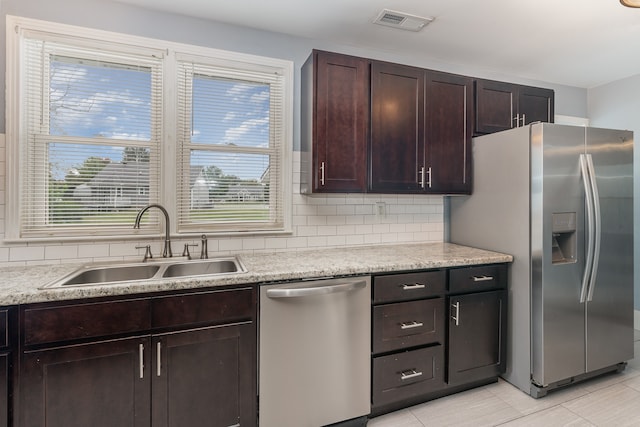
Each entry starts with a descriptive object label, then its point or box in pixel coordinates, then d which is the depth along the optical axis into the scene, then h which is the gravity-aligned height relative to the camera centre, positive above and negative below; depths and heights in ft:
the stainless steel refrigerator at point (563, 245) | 6.82 -0.74
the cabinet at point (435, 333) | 6.30 -2.56
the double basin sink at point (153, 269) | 6.08 -1.17
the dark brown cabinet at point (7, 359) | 4.33 -2.02
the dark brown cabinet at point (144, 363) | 4.51 -2.32
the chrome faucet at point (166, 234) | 6.79 -0.49
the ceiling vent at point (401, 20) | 7.14 +4.45
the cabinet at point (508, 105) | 8.52 +2.98
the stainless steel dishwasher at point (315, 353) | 5.55 -2.56
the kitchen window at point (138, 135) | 6.29 +1.68
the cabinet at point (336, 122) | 7.00 +2.02
